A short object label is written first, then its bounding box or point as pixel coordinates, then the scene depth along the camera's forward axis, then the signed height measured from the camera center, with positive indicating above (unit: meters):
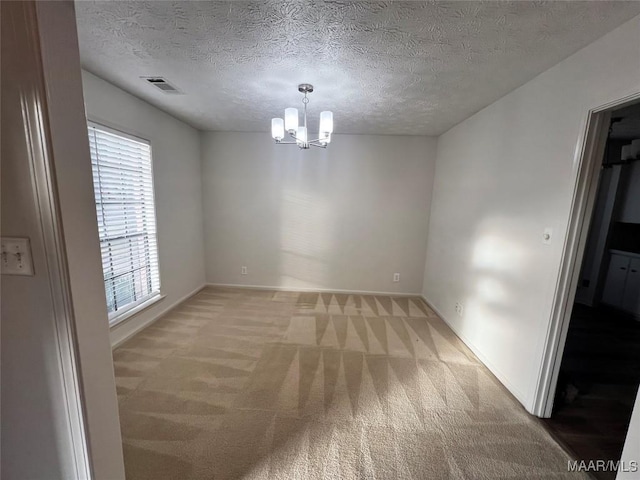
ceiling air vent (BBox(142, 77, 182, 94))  2.10 +1.03
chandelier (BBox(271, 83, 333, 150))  2.04 +0.68
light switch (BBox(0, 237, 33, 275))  0.79 -0.20
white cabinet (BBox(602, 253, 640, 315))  3.25 -0.97
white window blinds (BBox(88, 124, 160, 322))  2.24 -0.19
